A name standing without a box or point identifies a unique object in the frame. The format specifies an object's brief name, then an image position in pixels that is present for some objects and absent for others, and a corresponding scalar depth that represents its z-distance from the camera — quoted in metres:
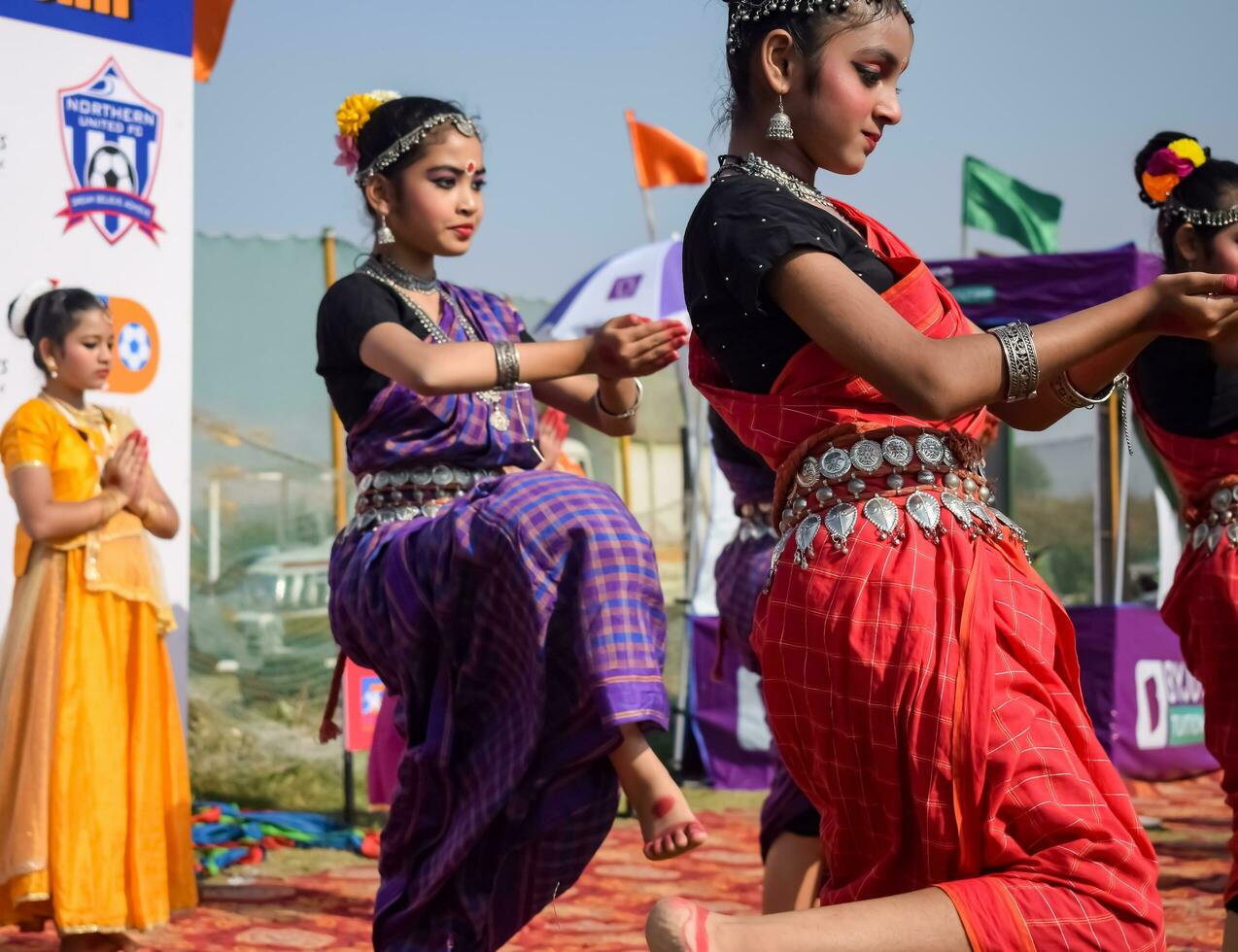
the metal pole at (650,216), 10.01
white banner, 5.04
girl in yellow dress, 4.50
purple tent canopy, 7.49
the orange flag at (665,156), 10.22
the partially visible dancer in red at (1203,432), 3.65
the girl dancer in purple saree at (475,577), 2.97
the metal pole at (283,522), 8.18
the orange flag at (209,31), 5.85
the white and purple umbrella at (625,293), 8.66
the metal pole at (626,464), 9.30
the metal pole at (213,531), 8.12
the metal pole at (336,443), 7.88
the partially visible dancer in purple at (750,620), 3.93
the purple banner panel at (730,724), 8.33
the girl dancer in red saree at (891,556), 1.99
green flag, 11.28
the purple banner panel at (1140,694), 7.89
